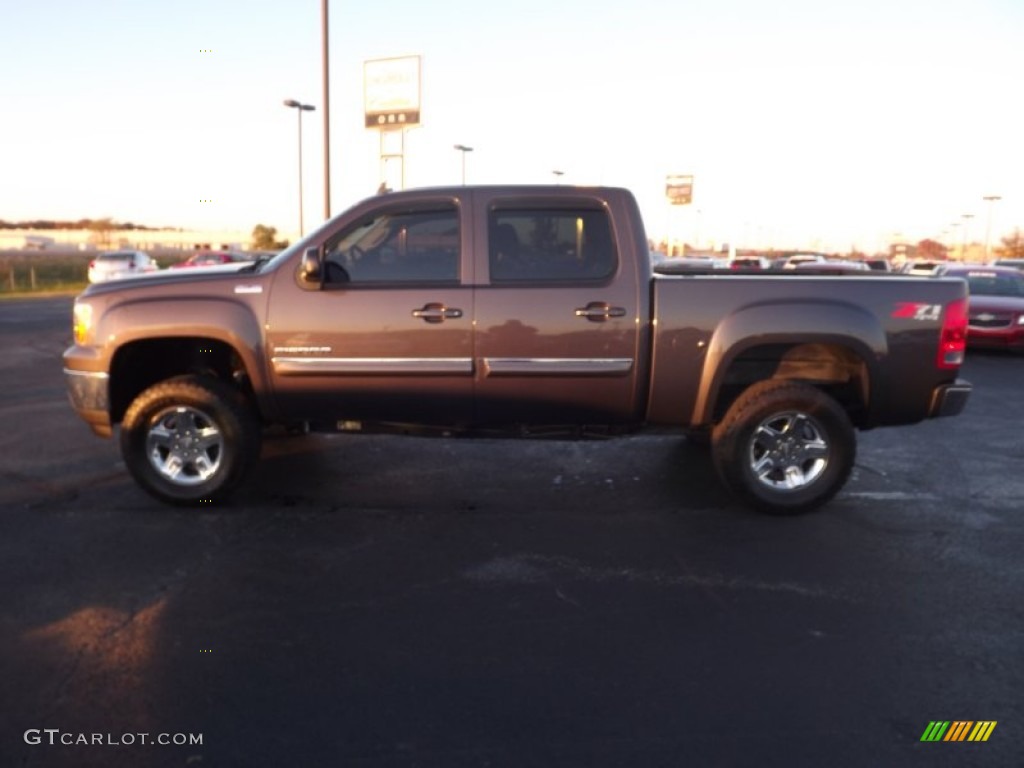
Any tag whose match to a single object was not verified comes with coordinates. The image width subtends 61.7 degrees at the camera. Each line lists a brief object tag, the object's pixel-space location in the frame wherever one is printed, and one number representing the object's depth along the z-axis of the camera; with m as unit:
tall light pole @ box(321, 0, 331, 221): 16.73
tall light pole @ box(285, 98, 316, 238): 25.97
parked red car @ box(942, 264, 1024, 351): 14.58
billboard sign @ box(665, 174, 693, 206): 56.19
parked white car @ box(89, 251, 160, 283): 29.59
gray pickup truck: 5.45
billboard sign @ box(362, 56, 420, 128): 20.93
